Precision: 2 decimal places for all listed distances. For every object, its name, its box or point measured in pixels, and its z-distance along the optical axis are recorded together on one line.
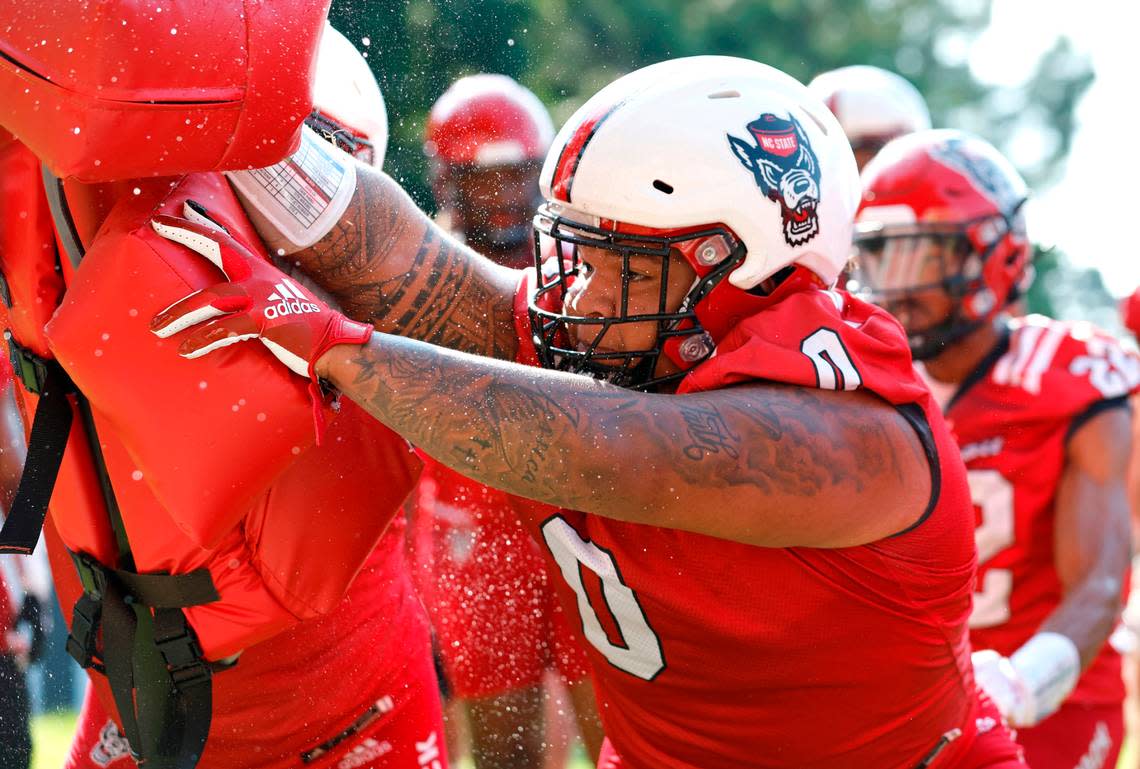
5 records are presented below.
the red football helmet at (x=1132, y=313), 12.41
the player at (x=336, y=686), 5.59
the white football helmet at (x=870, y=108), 12.74
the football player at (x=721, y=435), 4.60
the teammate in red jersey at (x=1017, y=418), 7.87
